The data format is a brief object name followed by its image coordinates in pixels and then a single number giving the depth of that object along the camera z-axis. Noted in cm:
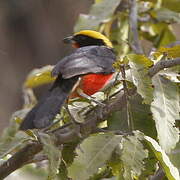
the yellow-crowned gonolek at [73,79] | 720
